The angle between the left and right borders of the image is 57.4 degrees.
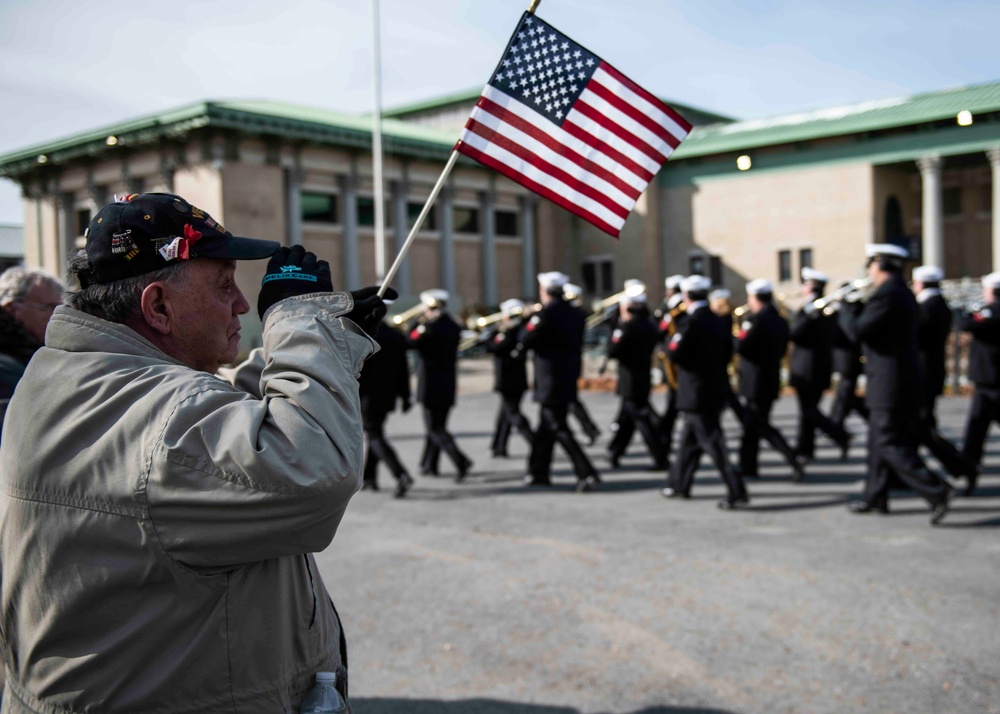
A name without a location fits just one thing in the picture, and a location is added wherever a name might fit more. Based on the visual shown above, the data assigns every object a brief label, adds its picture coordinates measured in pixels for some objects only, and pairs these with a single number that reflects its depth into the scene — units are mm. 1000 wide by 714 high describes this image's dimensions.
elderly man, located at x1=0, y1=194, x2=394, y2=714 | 1667
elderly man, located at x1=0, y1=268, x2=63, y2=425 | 3914
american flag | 3020
